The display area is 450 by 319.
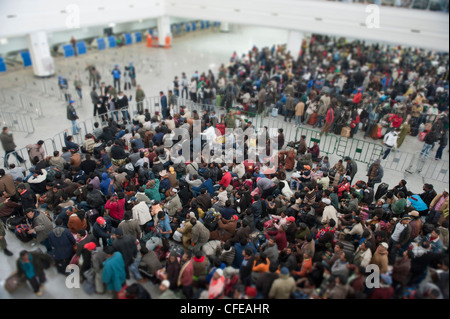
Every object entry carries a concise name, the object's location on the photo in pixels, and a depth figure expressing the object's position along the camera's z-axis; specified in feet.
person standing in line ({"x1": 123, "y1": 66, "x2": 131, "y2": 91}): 60.95
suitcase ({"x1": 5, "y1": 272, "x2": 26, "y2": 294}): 20.75
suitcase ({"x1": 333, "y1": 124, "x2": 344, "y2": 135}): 45.52
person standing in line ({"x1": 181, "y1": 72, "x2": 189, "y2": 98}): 57.17
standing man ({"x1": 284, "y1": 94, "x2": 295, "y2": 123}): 48.47
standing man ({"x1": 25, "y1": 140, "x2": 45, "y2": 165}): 33.19
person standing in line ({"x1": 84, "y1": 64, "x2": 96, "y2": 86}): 59.16
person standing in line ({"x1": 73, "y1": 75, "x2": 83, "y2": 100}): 53.78
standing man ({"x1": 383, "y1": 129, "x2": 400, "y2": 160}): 39.27
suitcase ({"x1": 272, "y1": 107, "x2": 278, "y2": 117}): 50.29
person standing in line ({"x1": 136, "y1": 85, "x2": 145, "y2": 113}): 50.24
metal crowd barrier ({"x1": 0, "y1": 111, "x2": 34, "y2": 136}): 45.11
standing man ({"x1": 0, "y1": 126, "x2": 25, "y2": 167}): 36.04
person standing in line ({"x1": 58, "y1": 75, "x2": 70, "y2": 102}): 53.88
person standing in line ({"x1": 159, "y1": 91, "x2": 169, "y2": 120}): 48.03
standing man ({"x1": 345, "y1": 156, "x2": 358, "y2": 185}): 32.96
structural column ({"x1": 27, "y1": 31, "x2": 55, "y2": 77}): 61.87
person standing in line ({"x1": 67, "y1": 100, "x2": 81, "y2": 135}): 42.91
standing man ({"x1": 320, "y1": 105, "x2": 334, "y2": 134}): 44.55
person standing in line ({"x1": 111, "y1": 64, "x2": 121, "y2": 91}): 58.90
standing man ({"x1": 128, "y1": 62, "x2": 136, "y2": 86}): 61.84
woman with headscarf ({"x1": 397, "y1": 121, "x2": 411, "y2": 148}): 41.85
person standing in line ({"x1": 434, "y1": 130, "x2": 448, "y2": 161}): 40.34
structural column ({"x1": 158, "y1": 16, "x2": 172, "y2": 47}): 88.58
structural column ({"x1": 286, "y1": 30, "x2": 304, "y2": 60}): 74.13
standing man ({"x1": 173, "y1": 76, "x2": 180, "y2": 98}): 55.70
